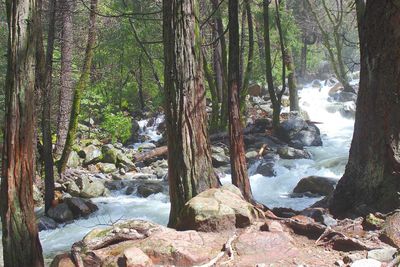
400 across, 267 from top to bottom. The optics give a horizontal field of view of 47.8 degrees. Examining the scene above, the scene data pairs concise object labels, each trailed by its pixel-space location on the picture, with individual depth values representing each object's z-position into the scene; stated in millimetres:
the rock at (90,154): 14207
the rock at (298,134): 16125
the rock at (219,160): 13289
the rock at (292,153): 13945
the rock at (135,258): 4195
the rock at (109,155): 14328
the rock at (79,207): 9828
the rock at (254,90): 25781
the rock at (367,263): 3843
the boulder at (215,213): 4895
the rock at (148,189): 11250
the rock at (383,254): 4023
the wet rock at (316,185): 9852
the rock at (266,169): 12344
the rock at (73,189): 11048
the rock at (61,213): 9484
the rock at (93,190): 11156
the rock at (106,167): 13749
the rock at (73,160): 13638
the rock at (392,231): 4469
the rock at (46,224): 9141
